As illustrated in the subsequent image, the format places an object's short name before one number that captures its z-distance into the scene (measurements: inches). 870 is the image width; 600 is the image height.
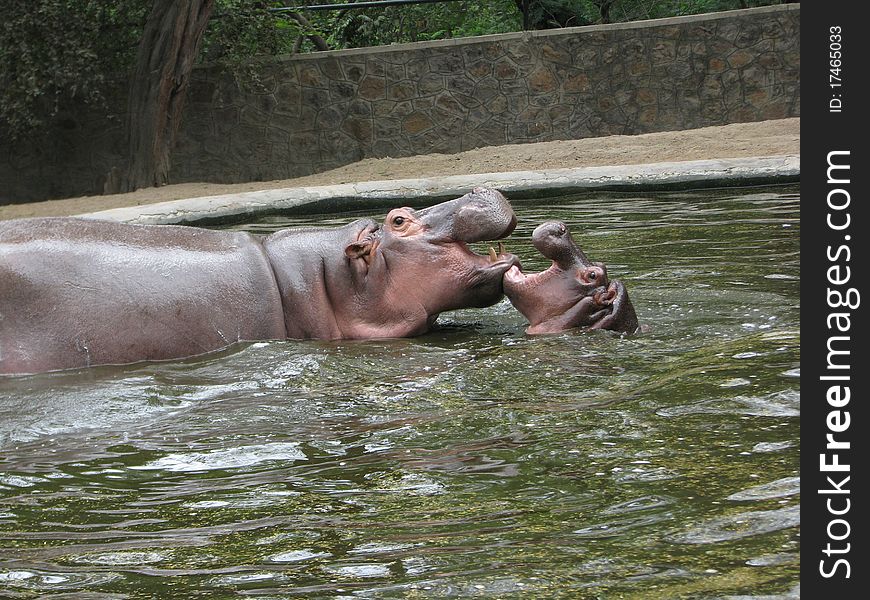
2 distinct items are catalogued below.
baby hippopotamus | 329.1
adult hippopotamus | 307.4
